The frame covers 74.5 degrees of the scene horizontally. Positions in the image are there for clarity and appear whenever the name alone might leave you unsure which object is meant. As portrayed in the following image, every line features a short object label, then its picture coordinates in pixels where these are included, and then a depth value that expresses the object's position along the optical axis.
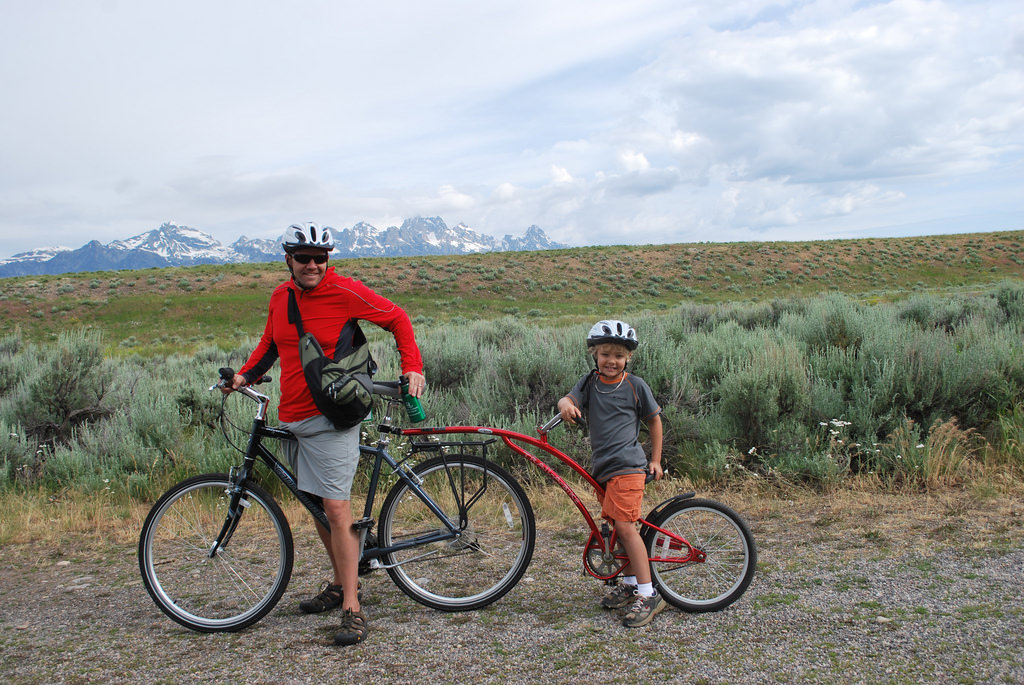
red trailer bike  3.50
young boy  3.44
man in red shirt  3.44
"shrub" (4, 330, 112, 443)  7.80
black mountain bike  3.60
